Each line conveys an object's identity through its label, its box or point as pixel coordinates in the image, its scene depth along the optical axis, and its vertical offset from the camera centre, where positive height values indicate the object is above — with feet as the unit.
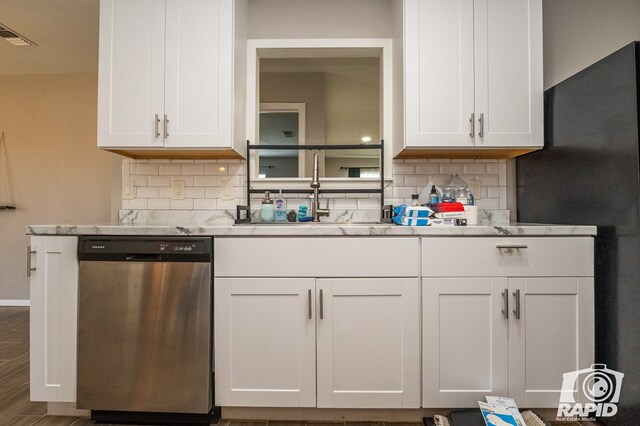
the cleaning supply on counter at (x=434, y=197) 6.56 +0.42
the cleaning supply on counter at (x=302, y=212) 7.09 +0.13
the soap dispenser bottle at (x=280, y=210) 7.00 +0.17
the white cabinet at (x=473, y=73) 6.11 +2.64
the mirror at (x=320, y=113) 7.35 +2.37
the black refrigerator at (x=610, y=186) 4.52 +0.49
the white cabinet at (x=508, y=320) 4.95 -1.49
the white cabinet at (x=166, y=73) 6.13 +2.65
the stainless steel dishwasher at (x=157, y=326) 4.94 -1.58
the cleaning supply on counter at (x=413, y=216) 5.39 +0.04
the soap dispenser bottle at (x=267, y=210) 6.88 +0.17
